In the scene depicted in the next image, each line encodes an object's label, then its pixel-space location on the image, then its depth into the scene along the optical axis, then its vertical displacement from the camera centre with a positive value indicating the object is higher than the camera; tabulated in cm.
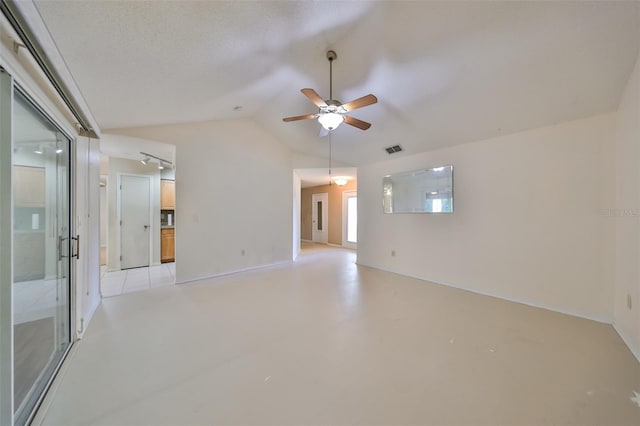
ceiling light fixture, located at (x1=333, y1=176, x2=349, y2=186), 665 +90
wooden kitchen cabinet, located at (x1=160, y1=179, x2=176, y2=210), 576 +41
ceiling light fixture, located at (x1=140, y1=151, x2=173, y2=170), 475 +106
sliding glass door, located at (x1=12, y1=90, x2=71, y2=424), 153 -31
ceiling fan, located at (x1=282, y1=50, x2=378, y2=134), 246 +112
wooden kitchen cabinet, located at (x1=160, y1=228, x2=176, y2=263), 577 -80
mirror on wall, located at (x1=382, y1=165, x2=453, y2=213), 411 +40
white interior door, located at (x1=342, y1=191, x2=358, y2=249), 806 -22
